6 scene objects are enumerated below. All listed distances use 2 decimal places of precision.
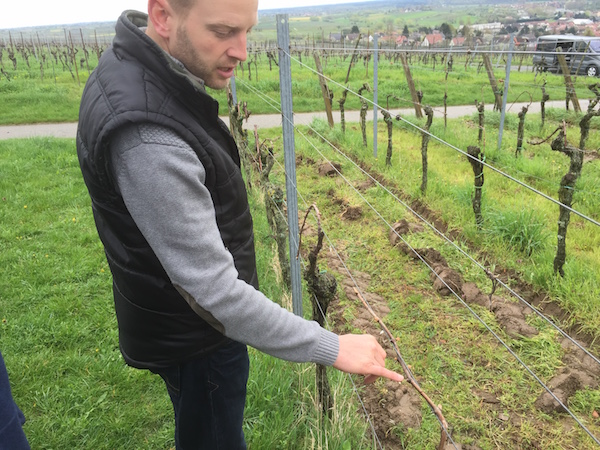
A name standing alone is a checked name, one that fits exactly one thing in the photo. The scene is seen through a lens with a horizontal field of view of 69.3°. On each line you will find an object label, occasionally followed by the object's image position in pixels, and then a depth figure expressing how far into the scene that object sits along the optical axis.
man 0.88
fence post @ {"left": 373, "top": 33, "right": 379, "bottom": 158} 6.82
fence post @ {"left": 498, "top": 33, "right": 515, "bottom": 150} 6.78
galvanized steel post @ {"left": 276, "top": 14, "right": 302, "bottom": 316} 2.09
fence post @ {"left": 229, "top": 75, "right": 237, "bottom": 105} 6.55
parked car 14.61
